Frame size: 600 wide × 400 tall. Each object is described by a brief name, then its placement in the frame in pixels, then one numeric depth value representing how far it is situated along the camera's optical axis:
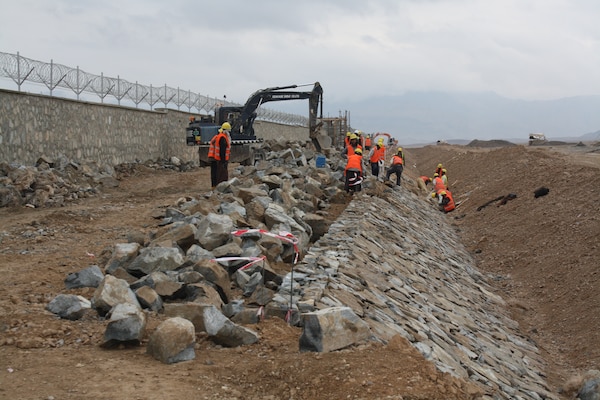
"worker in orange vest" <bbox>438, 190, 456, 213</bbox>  22.09
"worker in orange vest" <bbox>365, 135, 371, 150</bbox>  33.30
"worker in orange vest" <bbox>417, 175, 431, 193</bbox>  25.99
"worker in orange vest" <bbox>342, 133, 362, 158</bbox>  16.95
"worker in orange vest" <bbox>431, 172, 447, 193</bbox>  22.73
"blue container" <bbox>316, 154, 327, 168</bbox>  19.77
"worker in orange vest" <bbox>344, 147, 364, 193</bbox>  14.77
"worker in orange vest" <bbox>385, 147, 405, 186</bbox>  20.48
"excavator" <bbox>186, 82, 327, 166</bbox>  23.23
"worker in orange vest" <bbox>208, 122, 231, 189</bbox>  14.50
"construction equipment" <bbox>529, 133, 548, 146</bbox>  55.20
